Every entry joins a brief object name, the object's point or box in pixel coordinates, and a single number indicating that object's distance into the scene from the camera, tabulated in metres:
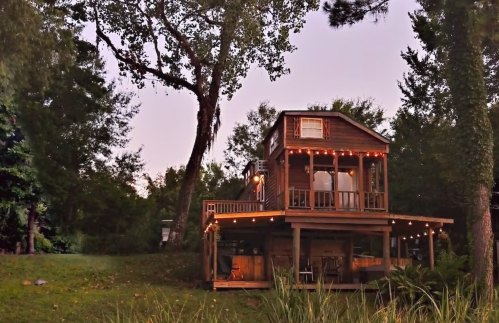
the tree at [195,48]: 28.08
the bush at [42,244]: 31.62
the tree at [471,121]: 17.97
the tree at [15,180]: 28.16
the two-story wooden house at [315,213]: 20.72
